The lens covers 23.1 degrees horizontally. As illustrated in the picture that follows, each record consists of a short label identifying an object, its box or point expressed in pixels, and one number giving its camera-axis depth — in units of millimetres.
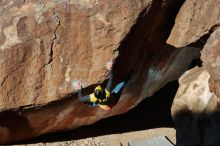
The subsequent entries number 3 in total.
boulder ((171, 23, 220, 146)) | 8578
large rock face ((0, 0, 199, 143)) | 9070
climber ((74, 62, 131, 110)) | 8773
